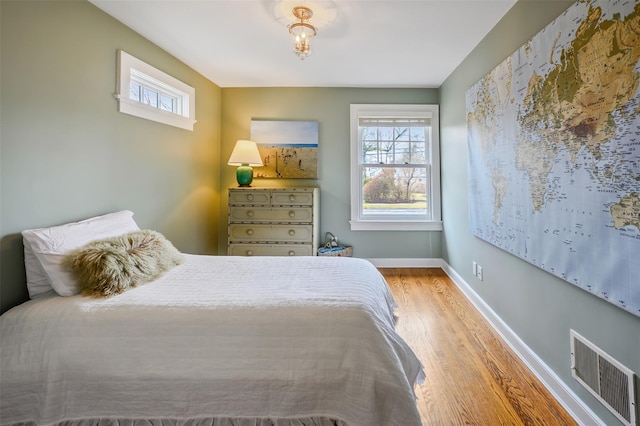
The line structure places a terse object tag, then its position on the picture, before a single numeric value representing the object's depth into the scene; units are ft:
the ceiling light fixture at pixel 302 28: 6.10
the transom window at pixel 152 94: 6.79
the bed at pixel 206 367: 3.41
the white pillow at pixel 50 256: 4.28
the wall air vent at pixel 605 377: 3.52
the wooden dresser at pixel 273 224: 9.84
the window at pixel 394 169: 11.46
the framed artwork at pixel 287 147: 11.38
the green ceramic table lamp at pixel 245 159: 10.27
